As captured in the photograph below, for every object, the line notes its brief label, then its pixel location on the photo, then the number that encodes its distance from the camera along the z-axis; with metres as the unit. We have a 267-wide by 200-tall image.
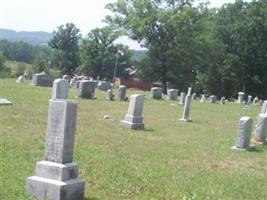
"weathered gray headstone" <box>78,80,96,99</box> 27.72
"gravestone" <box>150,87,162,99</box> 38.22
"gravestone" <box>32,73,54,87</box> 33.37
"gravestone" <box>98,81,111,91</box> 38.59
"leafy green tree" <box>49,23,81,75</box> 97.24
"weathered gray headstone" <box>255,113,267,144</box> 17.36
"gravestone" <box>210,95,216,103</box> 44.41
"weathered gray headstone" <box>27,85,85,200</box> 7.59
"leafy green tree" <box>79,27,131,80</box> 84.81
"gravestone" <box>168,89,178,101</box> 38.78
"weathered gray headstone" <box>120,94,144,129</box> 18.19
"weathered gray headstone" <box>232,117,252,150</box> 15.44
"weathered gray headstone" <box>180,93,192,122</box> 22.72
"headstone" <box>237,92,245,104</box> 49.84
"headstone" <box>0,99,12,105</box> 19.22
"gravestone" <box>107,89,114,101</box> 29.64
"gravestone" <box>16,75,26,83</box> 36.57
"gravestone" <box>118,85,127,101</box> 30.70
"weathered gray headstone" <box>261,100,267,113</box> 23.05
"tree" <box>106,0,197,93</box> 52.66
